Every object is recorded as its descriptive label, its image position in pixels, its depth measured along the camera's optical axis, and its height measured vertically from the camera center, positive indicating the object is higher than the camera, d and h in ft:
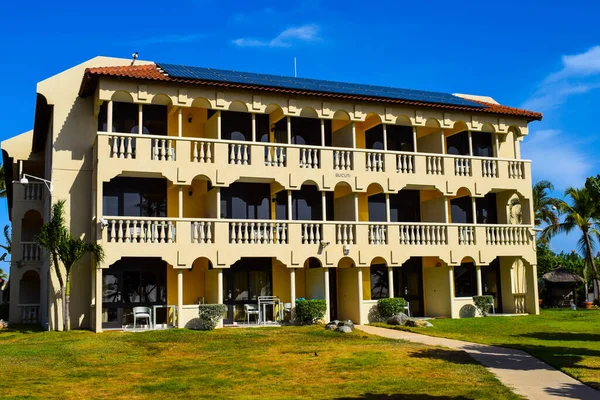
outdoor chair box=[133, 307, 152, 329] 84.69 -4.52
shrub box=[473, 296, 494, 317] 102.22 -5.00
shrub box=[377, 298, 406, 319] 94.27 -4.84
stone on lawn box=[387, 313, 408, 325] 90.68 -6.30
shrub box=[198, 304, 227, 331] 83.51 -4.72
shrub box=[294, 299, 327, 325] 89.15 -4.85
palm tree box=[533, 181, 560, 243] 146.61 +12.24
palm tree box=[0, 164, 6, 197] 174.81 +24.26
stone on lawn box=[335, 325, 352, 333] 78.69 -6.41
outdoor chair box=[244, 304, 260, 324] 91.20 -4.80
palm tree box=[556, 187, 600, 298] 141.79 +9.85
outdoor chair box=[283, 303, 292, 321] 91.69 -4.67
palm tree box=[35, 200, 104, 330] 80.89 +3.47
